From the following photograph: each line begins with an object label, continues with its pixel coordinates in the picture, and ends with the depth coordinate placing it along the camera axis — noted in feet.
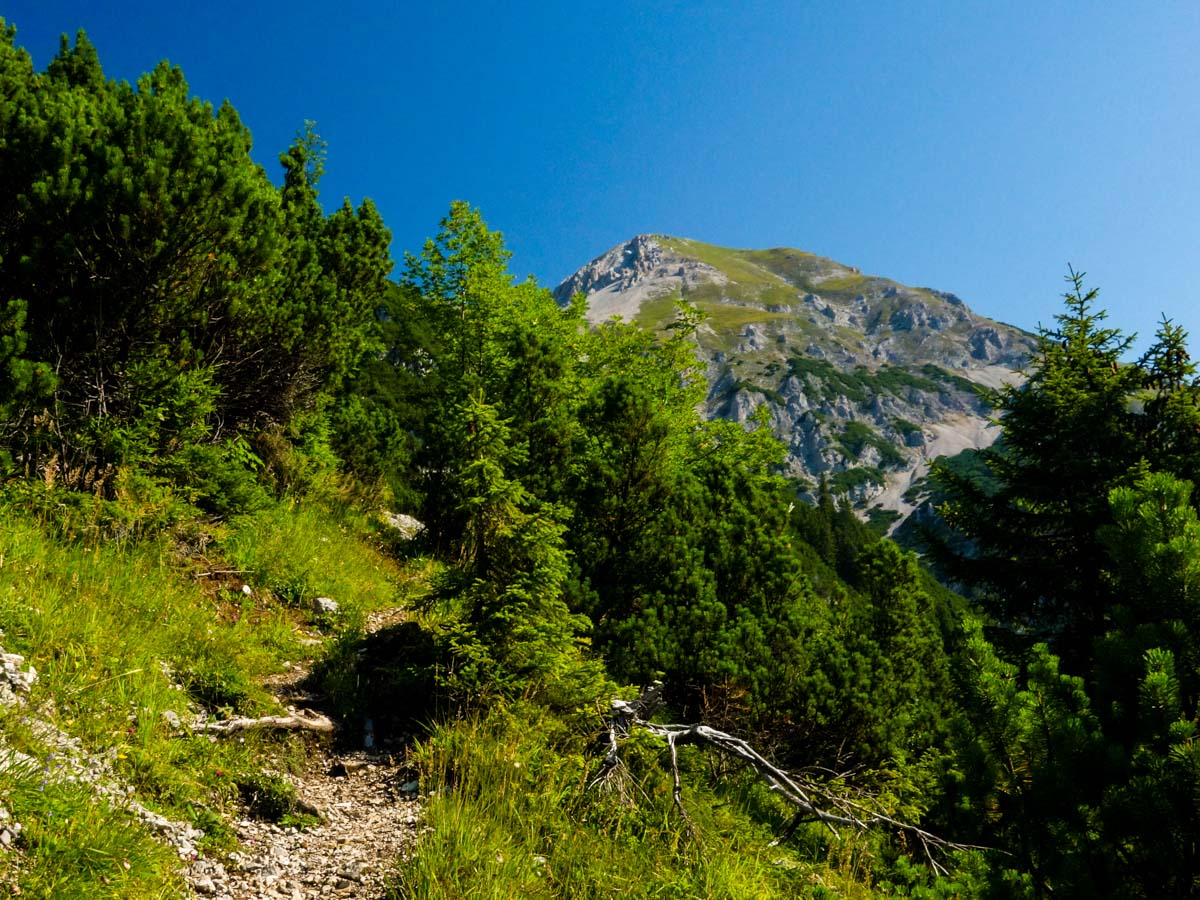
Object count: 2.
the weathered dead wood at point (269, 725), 14.79
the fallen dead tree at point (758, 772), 16.53
